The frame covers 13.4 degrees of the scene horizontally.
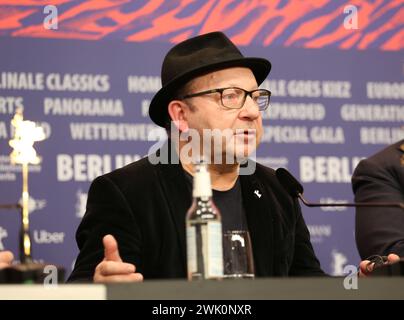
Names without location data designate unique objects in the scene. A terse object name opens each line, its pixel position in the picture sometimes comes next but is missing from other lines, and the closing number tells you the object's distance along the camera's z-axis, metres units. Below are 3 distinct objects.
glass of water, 4.80
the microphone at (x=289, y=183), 5.01
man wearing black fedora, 5.84
